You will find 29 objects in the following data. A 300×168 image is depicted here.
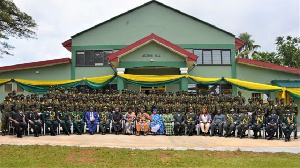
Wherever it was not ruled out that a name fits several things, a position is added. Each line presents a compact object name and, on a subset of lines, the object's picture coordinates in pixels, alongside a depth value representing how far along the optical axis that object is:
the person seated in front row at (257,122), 13.15
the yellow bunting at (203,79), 17.14
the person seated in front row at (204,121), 13.84
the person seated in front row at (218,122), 13.70
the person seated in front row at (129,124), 13.69
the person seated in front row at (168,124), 13.88
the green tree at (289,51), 34.88
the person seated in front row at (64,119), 13.35
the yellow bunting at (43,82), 17.35
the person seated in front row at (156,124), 13.84
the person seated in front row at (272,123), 12.84
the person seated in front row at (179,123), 13.80
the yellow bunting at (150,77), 16.95
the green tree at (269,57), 36.19
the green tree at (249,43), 49.66
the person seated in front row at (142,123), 13.65
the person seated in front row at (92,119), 13.60
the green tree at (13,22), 22.23
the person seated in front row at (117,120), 13.78
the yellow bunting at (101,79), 17.45
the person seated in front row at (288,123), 12.48
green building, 20.22
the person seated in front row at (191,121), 13.87
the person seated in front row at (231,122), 13.50
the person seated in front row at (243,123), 13.27
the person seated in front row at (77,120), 13.59
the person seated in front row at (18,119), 12.48
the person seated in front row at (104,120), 13.70
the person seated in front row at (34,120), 12.79
